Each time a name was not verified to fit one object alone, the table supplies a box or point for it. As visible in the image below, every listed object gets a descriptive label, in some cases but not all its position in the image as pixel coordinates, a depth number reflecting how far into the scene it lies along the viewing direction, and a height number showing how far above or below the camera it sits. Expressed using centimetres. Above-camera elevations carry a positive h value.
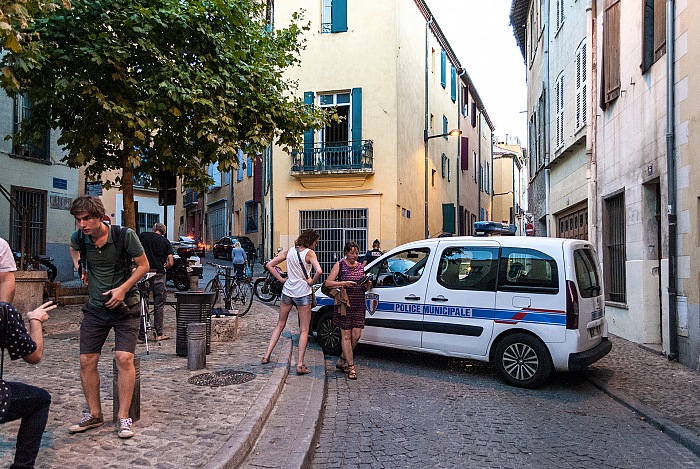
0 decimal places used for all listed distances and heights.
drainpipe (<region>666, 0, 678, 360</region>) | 889 +116
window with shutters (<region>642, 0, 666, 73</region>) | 966 +346
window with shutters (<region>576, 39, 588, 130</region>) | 1373 +374
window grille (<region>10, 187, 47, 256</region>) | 1558 +72
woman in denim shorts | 761 -46
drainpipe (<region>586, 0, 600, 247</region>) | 1275 +245
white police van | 733 -69
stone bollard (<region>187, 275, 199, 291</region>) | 1299 -70
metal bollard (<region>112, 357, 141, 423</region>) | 504 -125
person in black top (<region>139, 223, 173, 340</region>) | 950 -22
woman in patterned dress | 769 -64
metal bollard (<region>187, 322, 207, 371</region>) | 723 -113
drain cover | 675 -146
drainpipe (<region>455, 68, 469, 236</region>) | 3378 +550
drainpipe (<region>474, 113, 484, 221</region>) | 4069 +533
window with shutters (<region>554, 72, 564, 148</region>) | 1623 +377
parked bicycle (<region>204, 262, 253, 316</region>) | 1322 -92
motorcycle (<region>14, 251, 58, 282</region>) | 1423 -35
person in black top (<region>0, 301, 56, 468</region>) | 324 -77
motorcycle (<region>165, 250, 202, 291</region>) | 1681 -66
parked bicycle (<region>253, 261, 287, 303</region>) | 1559 -103
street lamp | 2601 +323
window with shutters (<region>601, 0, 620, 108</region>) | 1148 +376
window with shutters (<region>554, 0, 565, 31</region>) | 1625 +637
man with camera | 484 -47
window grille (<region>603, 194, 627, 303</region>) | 1148 -2
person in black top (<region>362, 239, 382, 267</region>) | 1655 -12
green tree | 985 +277
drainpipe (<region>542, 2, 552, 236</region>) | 1788 +361
